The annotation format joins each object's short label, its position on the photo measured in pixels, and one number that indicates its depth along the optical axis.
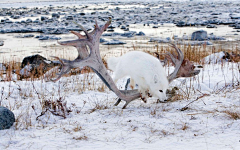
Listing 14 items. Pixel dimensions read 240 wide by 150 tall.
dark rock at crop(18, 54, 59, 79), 6.45
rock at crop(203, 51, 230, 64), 6.83
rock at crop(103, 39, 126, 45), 10.44
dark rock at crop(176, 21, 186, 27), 15.36
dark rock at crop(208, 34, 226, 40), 10.85
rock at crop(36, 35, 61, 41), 11.74
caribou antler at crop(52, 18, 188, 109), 3.32
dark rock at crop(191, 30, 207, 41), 10.55
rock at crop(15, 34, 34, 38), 12.53
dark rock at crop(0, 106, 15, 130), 3.01
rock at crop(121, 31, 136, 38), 12.11
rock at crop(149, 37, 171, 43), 10.31
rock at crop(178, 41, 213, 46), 9.73
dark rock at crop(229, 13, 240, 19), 18.31
